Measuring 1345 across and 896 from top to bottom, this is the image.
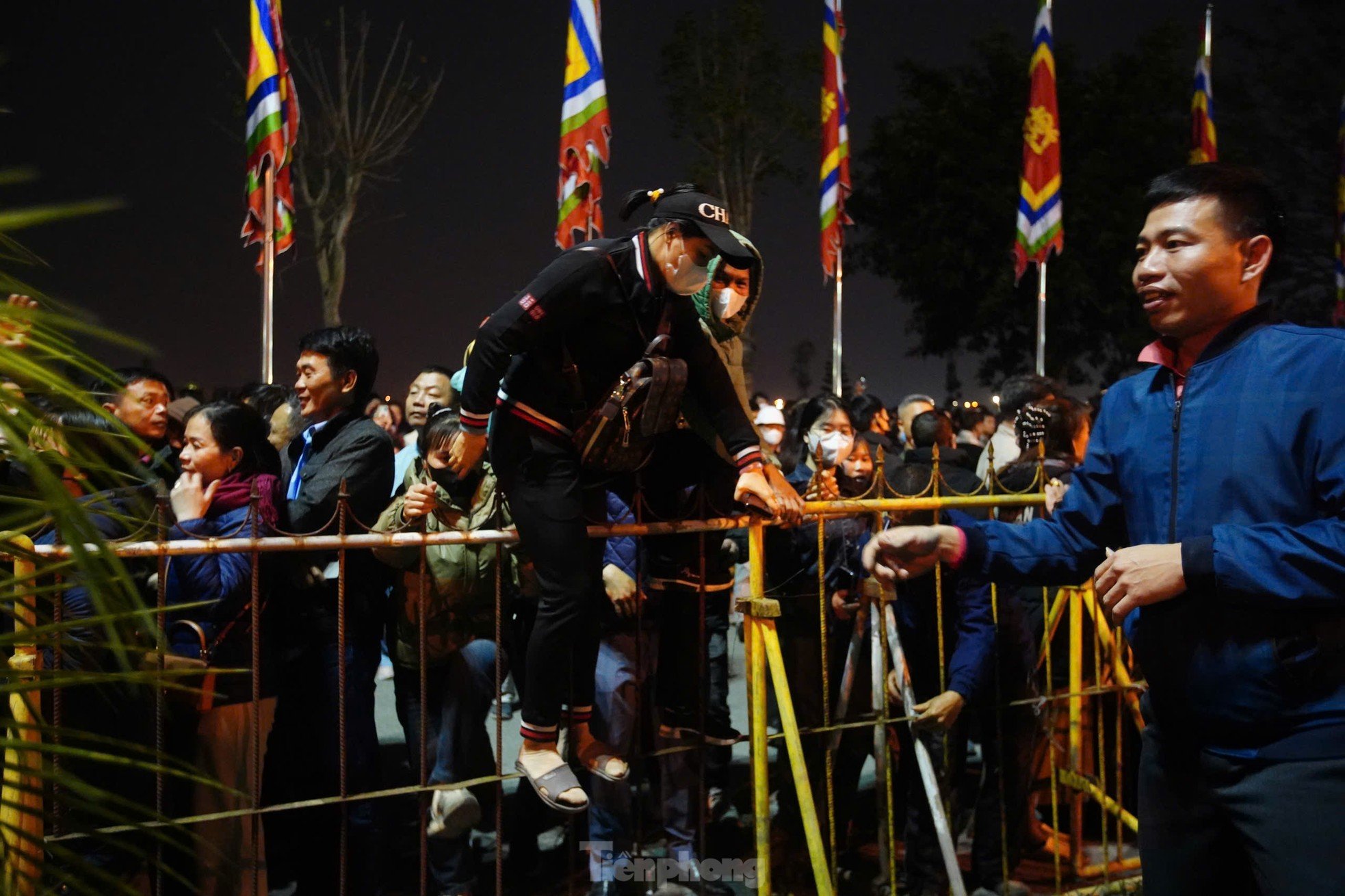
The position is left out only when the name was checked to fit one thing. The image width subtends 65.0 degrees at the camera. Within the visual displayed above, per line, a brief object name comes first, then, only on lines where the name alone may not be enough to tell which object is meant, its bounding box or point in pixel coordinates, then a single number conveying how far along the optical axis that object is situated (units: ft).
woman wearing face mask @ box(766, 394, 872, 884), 15.20
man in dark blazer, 12.32
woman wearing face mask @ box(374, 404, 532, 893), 12.22
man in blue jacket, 6.53
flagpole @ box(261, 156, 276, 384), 27.76
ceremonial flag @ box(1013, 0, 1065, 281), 42.16
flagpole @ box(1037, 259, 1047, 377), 42.88
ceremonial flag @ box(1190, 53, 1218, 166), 50.70
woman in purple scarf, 10.36
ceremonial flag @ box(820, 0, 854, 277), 42.32
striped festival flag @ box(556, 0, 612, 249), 30.78
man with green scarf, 10.44
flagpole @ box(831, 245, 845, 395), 43.32
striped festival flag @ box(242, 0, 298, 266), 28.32
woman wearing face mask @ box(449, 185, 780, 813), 9.41
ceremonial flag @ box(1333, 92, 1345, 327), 56.49
